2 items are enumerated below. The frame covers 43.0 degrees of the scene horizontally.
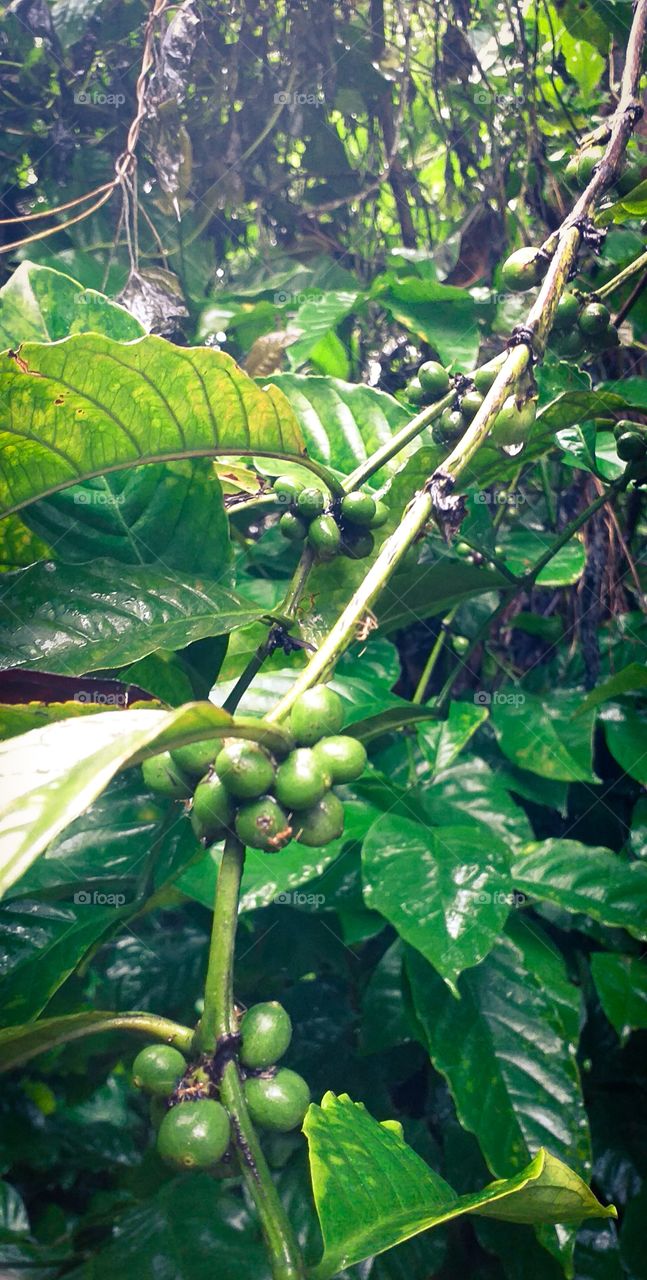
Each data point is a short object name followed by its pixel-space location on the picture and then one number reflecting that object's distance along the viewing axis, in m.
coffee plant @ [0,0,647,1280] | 0.49
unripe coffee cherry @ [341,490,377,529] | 0.70
